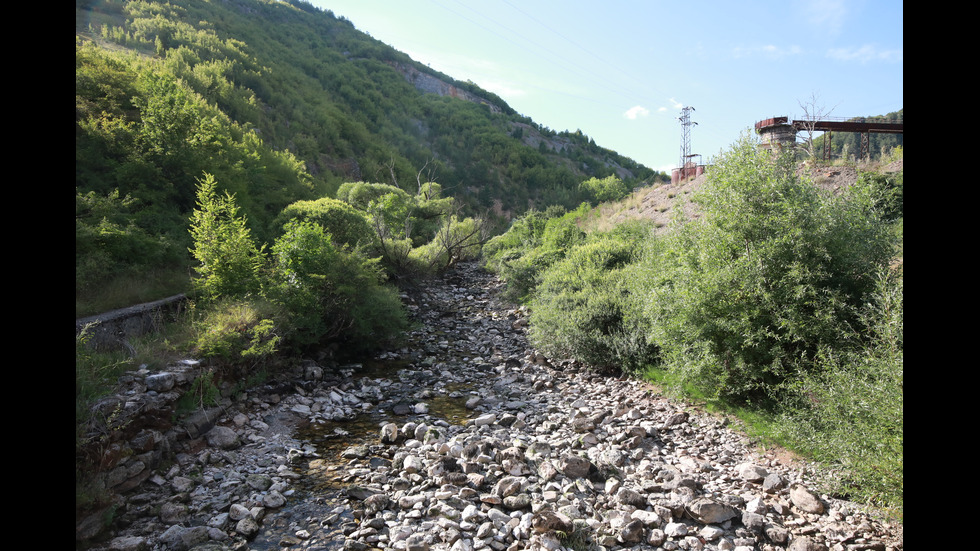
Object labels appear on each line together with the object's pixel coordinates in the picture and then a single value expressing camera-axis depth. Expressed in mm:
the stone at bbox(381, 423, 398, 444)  8266
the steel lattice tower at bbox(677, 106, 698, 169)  30812
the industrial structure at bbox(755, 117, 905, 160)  18359
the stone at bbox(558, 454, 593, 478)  6695
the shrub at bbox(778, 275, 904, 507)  4840
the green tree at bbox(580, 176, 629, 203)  41906
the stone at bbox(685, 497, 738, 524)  5426
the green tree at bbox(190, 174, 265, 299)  9555
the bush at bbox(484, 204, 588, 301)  18766
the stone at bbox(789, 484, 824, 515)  5371
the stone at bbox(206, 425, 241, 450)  7680
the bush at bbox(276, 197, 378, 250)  16438
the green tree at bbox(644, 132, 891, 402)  7148
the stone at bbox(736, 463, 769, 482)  6191
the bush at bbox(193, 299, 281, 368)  8570
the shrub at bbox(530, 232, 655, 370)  11031
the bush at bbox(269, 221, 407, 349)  11230
